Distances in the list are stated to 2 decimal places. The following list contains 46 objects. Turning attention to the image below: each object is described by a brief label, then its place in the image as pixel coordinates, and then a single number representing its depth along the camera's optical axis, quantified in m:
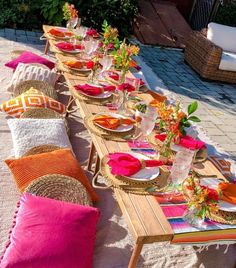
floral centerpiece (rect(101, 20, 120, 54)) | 4.50
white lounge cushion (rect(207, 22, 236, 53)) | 7.56
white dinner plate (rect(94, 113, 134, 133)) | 2.98
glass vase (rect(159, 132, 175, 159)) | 2.77
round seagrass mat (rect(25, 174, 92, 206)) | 2.78
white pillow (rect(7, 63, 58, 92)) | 4.61
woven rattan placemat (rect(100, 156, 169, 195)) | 2.40
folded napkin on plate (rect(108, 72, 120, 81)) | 4.06
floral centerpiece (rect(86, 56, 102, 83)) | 3.93
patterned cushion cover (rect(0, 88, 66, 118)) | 4.02
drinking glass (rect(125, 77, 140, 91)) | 3.83
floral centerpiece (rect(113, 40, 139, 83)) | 3.82
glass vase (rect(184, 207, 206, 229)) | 2.26
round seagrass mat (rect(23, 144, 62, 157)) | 3.28
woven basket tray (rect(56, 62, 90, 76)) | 4.12
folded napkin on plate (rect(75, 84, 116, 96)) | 3.55
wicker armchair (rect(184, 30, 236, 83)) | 7.02
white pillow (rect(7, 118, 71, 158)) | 3.36
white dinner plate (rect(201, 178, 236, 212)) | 2.39
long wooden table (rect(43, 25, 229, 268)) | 2.14
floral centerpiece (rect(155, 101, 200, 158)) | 2.71
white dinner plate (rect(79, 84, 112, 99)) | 3.53
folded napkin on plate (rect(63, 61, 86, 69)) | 4.16
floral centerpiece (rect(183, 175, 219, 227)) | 2.24
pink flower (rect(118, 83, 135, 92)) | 3.61
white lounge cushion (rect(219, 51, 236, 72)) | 7.09
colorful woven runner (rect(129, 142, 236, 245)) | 2.21
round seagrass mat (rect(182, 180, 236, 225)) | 2.32
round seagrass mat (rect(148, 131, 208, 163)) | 2.86
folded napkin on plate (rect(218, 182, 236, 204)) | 2.47
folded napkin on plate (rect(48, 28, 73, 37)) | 5.21
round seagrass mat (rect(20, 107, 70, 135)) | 3.83
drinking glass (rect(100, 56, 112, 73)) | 3.95
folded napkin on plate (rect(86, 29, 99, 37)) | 4.92
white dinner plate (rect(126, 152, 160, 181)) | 2.47
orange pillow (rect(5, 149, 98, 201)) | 2.99
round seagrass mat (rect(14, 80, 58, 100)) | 4.41
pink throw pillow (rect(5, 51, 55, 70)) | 5.17
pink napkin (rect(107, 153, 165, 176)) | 2.45
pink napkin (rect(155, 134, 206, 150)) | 2.82
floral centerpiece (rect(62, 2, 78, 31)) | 5.29
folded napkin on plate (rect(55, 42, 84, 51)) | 4.63
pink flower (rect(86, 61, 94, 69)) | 3.98
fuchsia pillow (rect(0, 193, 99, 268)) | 2.30
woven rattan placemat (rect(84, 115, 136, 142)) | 2.93
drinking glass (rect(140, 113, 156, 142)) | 2.82
